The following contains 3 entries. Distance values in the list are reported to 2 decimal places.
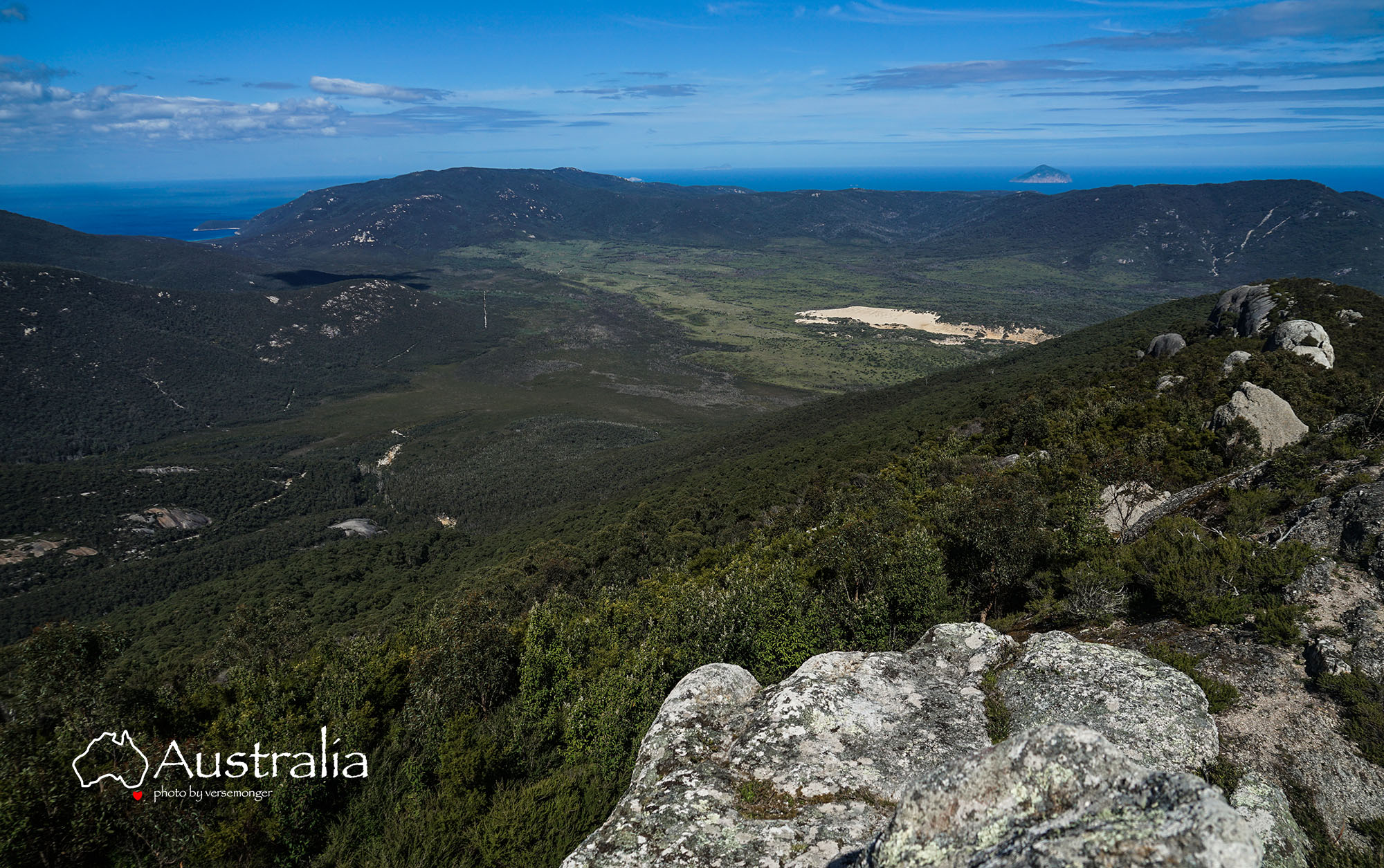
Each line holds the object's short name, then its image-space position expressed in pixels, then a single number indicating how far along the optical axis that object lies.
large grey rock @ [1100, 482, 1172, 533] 28.41
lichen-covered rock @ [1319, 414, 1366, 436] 27.17
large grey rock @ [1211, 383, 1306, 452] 32.62
